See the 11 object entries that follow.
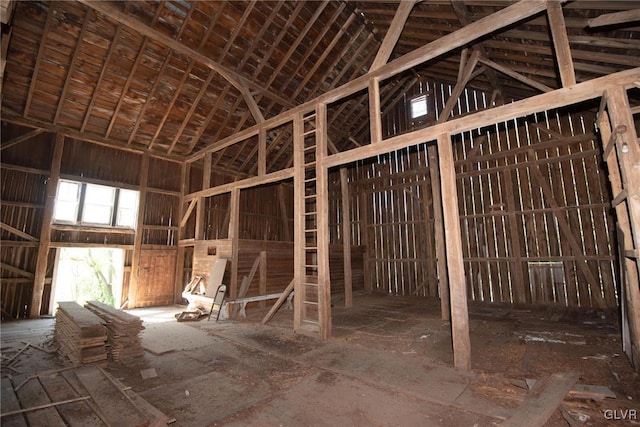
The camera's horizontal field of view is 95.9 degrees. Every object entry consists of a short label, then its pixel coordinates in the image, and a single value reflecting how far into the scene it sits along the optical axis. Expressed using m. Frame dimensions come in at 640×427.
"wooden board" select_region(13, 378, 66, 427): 3.05
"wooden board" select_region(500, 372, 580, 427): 2.99
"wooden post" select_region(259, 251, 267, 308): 9.66
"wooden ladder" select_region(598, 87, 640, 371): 3.67
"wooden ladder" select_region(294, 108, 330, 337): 6.64
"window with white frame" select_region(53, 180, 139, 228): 9.30
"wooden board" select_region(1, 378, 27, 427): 3.02
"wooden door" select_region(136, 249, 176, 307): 10.48
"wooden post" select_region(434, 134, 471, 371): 4.57
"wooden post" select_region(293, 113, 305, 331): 7.02
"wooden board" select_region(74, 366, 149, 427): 3.07
